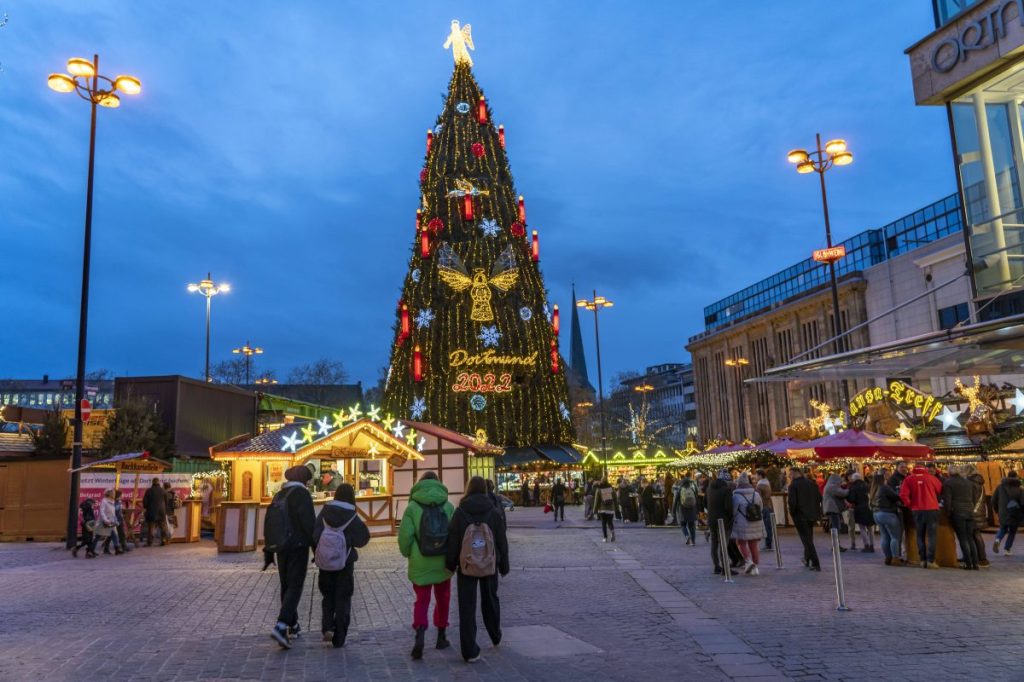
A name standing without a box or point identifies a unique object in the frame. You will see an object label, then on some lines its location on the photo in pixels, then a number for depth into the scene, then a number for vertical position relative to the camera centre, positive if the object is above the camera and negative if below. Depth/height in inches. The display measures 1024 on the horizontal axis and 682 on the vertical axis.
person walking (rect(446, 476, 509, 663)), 297.0 -24.5
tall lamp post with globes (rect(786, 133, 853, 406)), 834.2 +310.7
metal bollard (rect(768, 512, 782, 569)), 560.6 -52.7
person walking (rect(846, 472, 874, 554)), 638.5 -24.5
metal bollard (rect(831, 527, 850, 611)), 375.6 -50.0
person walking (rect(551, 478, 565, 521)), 1284.4 -23.8
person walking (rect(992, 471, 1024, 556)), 591.2 -30.8
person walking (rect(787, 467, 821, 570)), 546.9 -23.9
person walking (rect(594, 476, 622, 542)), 796.0 -24.5
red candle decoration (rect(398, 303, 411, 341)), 1705.2 +318.7
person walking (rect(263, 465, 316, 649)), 316.8 -16.5
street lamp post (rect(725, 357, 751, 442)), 3051.2 +285.1
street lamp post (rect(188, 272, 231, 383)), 1429.6 +358.4
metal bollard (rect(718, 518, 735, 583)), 491.5 -44.4
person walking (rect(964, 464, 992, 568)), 540.4 -39.9
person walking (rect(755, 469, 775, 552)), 687.8 -23.9
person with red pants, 303.0 -20.5
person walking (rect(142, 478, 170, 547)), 823.7 -7.4
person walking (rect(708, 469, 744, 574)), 519.5 -20.4
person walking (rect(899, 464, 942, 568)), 546.3 -25.0
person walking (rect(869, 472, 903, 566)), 559.8 -35.3
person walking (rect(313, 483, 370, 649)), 312.5 -24.3
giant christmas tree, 1697.8 +319.5
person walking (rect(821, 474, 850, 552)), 543.6 -16.6
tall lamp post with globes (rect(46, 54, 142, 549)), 743.7 +359.2
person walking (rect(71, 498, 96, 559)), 725.3 -23.3
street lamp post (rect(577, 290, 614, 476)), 1578.5 +328.4
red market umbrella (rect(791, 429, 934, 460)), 792.3 +20.2
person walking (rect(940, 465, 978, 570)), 528.4 -28.1
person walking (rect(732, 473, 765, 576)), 519.8 -28.8
